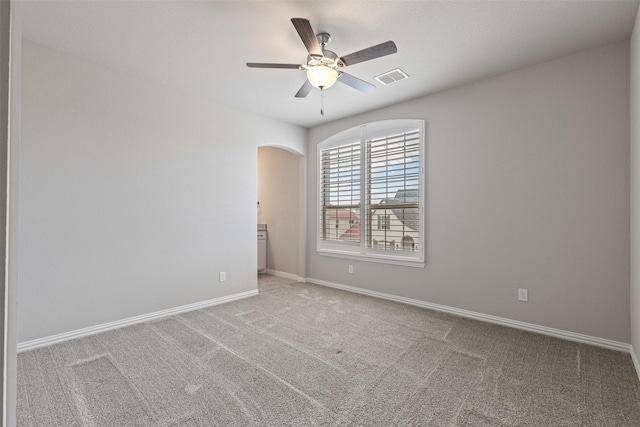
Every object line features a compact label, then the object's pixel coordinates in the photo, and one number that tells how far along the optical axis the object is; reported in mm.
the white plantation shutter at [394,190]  4074
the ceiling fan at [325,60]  2270
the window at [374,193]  4078
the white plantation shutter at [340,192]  4766
